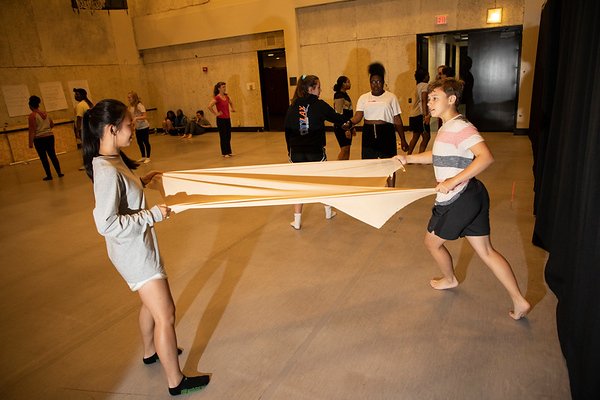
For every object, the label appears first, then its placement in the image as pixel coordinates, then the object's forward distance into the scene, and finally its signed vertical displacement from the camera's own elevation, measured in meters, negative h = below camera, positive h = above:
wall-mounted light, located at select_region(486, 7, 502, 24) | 8.80 +0.99
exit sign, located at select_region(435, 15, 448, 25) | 9.32 +1.05
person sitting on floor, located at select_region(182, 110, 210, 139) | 13.01 -1.23
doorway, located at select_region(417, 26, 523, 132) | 9.02 -0.17
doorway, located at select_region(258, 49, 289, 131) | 12.14 -0.19
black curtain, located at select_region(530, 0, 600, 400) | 1.80 -0.79
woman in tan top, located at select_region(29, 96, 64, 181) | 7.36 -0.64
